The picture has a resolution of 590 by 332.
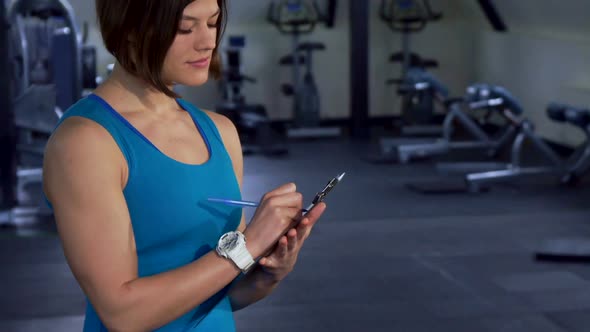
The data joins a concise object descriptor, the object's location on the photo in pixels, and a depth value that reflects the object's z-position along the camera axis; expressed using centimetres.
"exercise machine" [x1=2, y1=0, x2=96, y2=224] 462
